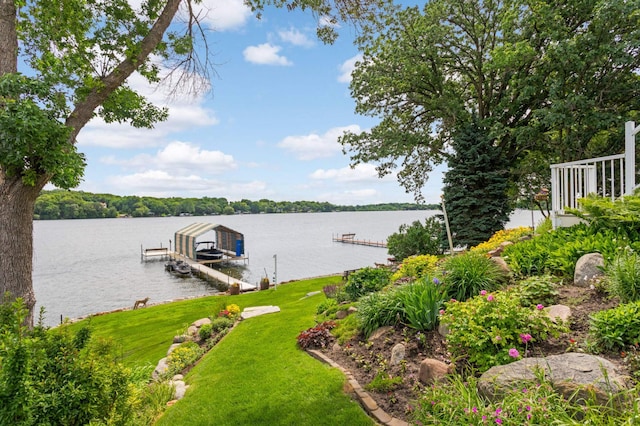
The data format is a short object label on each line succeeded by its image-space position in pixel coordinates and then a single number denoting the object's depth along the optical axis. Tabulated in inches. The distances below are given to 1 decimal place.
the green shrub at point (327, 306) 263.8
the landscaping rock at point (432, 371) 120.3
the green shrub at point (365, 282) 261.0
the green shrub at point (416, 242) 515.5
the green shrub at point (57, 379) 79.0
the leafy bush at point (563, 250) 167.3
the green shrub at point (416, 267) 251.7
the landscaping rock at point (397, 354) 145.1
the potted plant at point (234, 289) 657.6
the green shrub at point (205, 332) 289.6
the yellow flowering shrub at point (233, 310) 339.0
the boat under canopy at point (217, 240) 1258.0
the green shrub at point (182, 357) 227.9
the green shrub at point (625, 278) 124.9
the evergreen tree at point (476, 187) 477.7
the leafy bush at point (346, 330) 188.5
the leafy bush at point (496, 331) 115.0
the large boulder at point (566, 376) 87.0
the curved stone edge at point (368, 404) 114.0
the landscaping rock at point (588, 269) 152.9
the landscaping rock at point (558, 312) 126.7
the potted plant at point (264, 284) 684.1
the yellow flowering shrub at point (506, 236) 312.1
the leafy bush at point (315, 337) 193.5
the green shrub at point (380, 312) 178.4
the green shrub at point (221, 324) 299.1
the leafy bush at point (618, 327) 104.7
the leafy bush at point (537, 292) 146.5
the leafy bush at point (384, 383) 131.1
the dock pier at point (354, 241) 1824.2
